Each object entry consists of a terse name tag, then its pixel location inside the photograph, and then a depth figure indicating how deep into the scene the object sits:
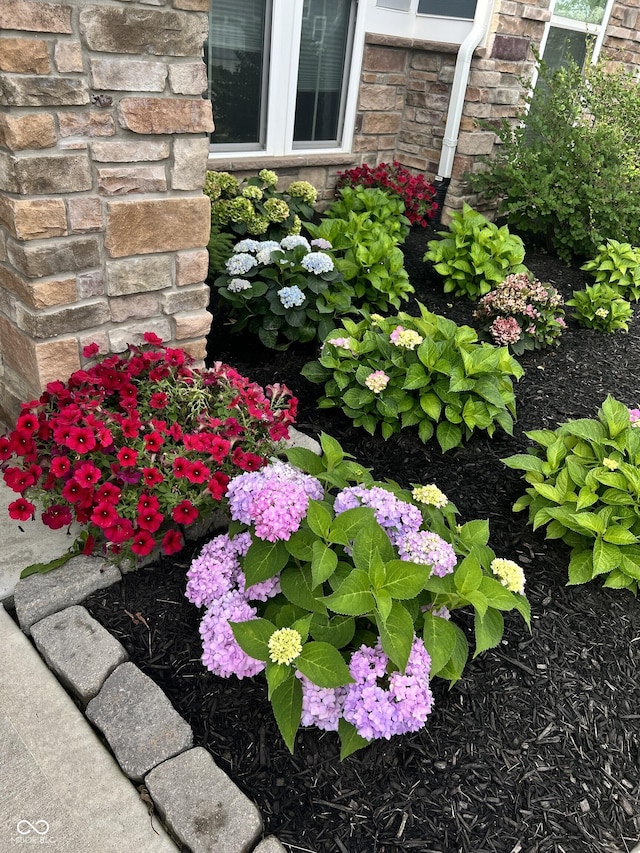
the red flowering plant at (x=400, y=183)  5.00
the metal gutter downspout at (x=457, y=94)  4.63
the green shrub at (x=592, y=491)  2.12
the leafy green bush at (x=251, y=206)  3.82
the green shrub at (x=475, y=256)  4.04
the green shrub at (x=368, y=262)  3.64
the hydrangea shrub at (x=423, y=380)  2.68
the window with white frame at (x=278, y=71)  4.11
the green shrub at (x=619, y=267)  4.26
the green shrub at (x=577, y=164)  4.58
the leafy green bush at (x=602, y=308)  3.84
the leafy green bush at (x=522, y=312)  3.56
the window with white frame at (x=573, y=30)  5.28
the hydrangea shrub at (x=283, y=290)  3.17
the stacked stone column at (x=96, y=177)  1.88
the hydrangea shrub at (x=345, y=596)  1.54
